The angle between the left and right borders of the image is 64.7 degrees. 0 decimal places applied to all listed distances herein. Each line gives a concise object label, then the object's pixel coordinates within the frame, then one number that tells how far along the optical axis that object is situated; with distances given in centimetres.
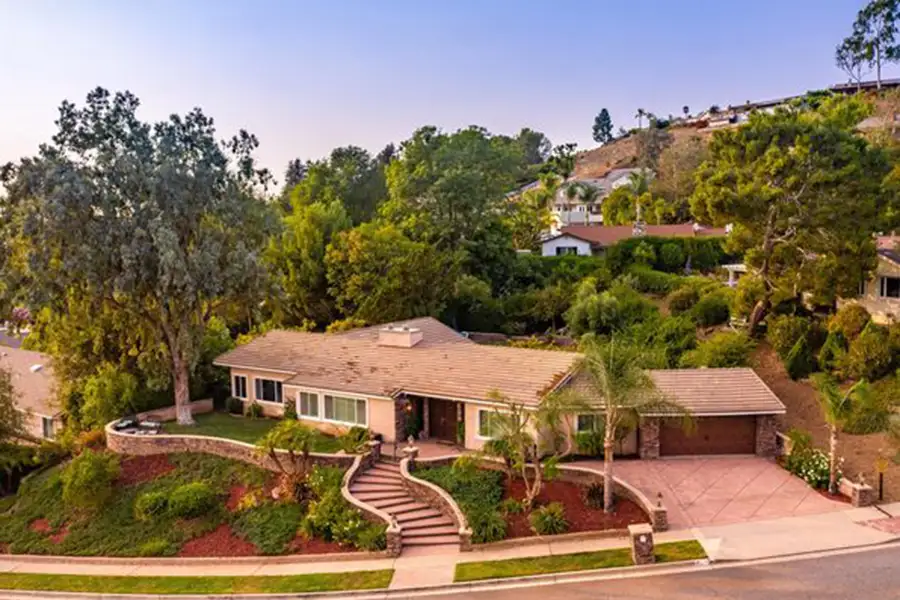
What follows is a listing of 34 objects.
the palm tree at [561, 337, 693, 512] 2053
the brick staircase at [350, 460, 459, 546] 2091
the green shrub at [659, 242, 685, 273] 5409
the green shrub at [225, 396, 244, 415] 3228
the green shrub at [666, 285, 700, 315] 4172
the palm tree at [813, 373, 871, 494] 2139
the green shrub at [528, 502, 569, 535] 2002
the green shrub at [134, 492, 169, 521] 2391
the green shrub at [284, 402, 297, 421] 2964
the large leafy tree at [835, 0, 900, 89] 7694
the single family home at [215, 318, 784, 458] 2494
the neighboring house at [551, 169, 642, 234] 8969
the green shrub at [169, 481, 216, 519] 2367
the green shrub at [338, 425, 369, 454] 2548
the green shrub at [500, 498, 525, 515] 2105
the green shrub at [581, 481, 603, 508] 2120
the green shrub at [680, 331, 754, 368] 3212
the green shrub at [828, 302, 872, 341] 3136
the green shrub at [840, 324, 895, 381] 2914
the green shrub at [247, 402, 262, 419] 3136
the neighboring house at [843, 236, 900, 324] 3344
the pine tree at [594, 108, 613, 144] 19145
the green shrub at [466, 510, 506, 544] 2000
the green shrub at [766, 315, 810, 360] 3300
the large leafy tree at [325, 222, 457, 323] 4159
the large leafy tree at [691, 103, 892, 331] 3164
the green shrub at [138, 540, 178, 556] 2227
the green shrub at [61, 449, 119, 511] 2477
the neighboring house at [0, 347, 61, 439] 3388
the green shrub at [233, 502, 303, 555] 2152
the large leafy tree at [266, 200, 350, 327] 4334
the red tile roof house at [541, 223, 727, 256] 5962
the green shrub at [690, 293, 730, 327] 3966
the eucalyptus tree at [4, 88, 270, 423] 2652
